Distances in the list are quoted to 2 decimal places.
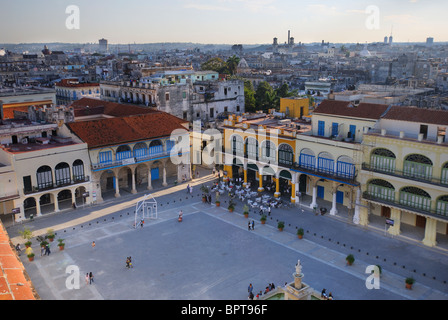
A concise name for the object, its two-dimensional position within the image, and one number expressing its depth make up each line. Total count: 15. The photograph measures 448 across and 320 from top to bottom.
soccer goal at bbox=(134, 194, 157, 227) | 43.12
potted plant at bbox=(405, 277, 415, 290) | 28.98
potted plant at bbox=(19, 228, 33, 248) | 35.50
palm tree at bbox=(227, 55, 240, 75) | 138.00
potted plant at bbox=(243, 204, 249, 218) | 42.76
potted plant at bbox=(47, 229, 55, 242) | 36.90
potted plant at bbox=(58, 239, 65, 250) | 35.66
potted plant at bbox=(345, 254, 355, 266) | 32.31
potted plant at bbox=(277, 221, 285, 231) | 39.12
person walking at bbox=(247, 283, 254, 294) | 28.16
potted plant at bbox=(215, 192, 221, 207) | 46.06
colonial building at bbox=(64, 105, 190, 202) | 47.03
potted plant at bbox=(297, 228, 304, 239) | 37.53
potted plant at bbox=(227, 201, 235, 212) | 44.39
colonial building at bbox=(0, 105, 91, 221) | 41.28
